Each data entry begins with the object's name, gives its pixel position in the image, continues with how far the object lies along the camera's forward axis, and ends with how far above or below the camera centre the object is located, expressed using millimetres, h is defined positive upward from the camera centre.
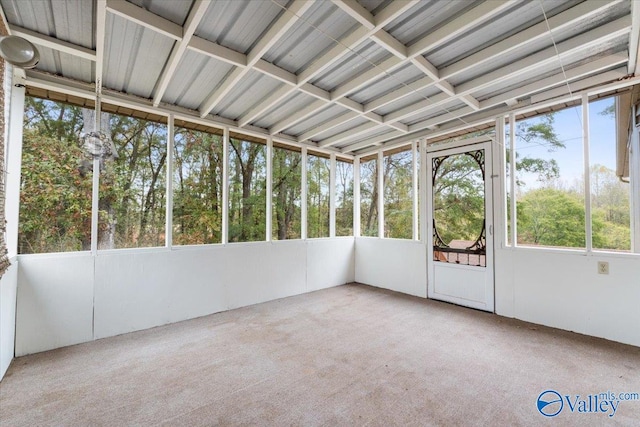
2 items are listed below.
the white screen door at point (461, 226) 3984 -70
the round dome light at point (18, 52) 1684 +1019
